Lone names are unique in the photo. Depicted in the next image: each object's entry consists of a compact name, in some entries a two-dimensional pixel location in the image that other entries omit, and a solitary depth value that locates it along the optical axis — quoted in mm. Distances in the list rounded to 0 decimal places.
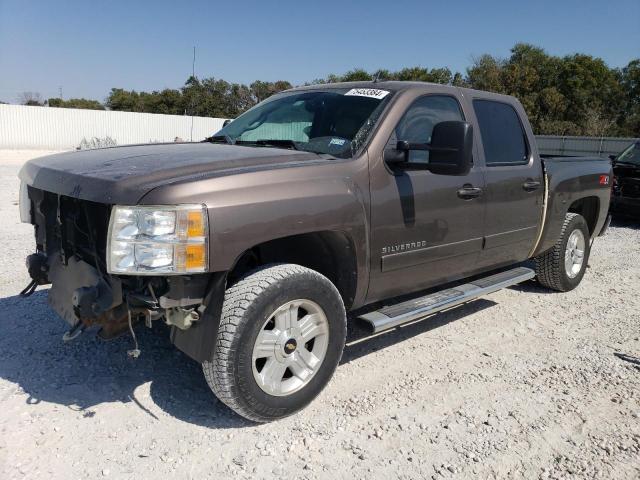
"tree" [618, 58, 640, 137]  39422
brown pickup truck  2605
